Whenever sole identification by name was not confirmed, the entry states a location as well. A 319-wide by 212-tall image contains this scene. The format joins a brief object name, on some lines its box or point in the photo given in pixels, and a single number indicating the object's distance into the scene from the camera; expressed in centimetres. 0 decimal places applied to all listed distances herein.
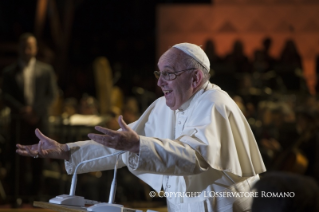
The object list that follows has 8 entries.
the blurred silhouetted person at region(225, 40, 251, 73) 2202
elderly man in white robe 556
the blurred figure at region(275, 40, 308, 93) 2197
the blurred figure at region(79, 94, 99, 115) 1719
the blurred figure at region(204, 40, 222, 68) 2234
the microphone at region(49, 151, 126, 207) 568
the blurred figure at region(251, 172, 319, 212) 312
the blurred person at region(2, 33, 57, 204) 1271
